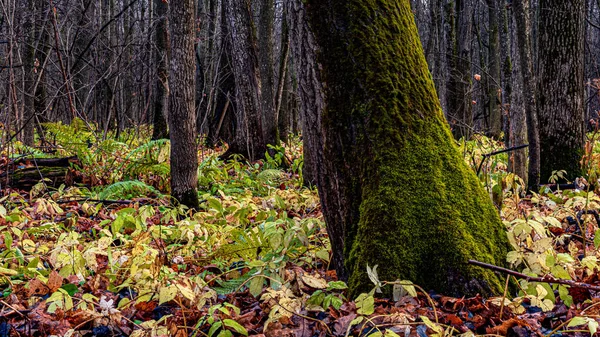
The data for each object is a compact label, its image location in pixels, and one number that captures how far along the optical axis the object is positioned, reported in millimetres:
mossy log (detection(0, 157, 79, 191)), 6531
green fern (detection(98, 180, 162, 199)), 5507
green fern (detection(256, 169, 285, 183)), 6816
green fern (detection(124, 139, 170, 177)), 6504
